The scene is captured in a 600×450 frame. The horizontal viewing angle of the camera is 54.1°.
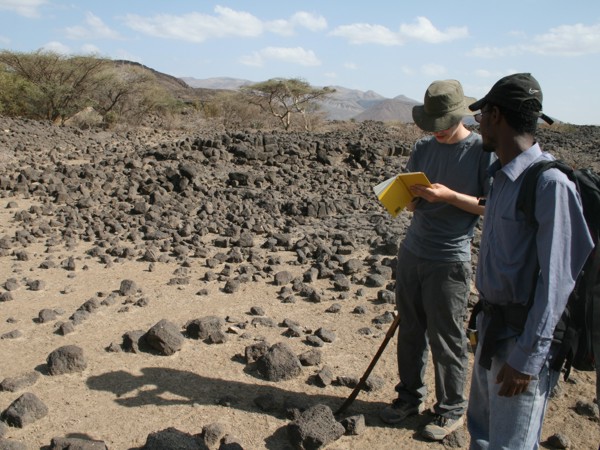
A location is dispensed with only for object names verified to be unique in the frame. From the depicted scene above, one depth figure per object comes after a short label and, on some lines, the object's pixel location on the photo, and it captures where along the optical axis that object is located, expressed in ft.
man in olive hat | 8.94
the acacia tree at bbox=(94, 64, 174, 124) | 69.56
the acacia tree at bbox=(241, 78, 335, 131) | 91.71
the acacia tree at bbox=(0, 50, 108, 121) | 64.54
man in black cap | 5.62
